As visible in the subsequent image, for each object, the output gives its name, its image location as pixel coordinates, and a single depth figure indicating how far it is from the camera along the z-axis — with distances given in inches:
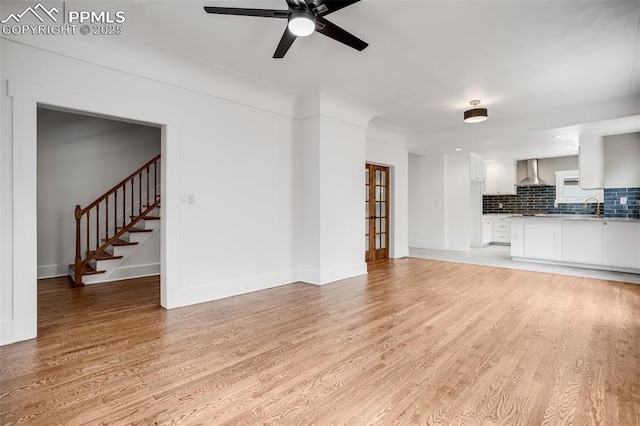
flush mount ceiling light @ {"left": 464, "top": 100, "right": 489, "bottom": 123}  201.6
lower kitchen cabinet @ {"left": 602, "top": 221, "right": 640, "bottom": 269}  215.8
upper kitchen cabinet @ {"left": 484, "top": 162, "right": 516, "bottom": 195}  382.6
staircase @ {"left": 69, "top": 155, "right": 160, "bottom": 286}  196.1
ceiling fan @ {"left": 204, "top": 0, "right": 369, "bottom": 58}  90.7
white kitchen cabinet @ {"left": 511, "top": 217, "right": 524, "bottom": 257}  266.2
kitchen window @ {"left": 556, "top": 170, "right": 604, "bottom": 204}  345.4
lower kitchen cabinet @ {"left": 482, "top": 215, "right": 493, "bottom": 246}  371.6
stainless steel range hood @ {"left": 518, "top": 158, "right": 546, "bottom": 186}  365.1
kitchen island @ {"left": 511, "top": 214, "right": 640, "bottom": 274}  218.8
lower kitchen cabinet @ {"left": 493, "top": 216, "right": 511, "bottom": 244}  379.2
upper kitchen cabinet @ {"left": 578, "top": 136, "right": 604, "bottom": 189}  250.8
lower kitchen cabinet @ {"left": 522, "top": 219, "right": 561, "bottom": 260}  248.8
